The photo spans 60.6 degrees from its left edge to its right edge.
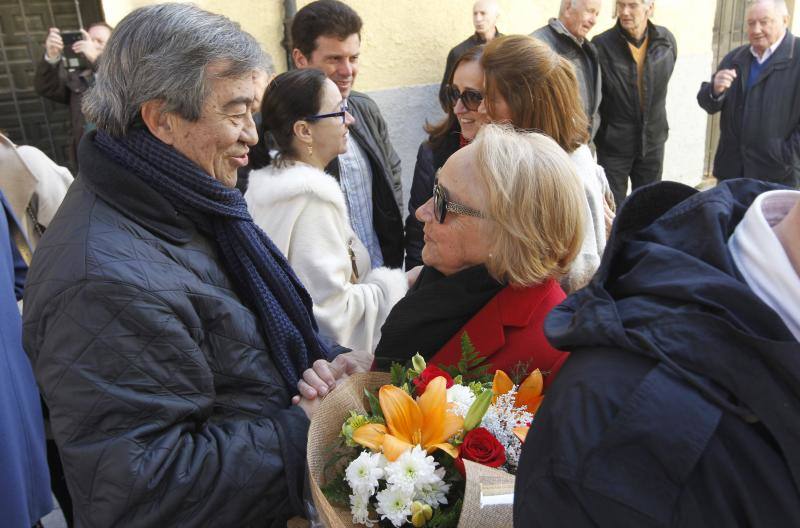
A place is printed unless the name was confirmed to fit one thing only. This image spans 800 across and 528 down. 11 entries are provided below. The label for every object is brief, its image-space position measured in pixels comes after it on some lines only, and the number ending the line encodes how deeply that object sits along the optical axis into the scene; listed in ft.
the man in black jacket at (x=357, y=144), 10.93
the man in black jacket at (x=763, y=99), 18.80
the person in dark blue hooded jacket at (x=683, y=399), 2.69
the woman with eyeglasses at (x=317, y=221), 8.11
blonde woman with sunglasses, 5.69
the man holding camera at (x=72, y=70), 16.19
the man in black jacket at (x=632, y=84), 19.54
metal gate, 17.16
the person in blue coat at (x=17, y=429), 6.75
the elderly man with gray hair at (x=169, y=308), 4.39
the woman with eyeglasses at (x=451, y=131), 9.70
